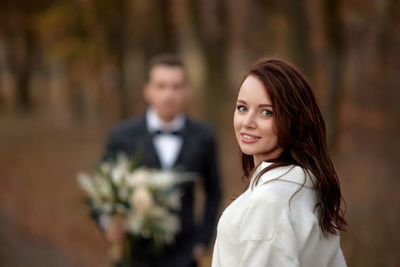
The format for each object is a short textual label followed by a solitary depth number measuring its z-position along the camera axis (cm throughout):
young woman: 275
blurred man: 443
